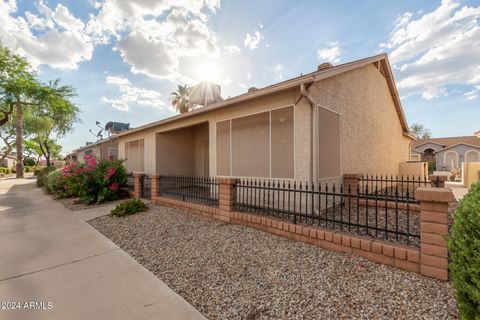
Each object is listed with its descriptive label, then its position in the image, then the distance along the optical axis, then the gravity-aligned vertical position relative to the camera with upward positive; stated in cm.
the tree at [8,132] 2798 +420
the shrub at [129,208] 644 -150
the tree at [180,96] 2286 +716
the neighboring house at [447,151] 2336 +90
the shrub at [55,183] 1058 -115
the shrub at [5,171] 3061 -127
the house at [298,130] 534 +104
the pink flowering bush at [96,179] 855 -74
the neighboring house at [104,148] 1858 +122
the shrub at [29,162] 4206 -1
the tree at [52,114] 2123 +567
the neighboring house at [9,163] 4366 -18
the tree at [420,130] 5624 +771
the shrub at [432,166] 2648 -97
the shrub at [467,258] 153 -77
